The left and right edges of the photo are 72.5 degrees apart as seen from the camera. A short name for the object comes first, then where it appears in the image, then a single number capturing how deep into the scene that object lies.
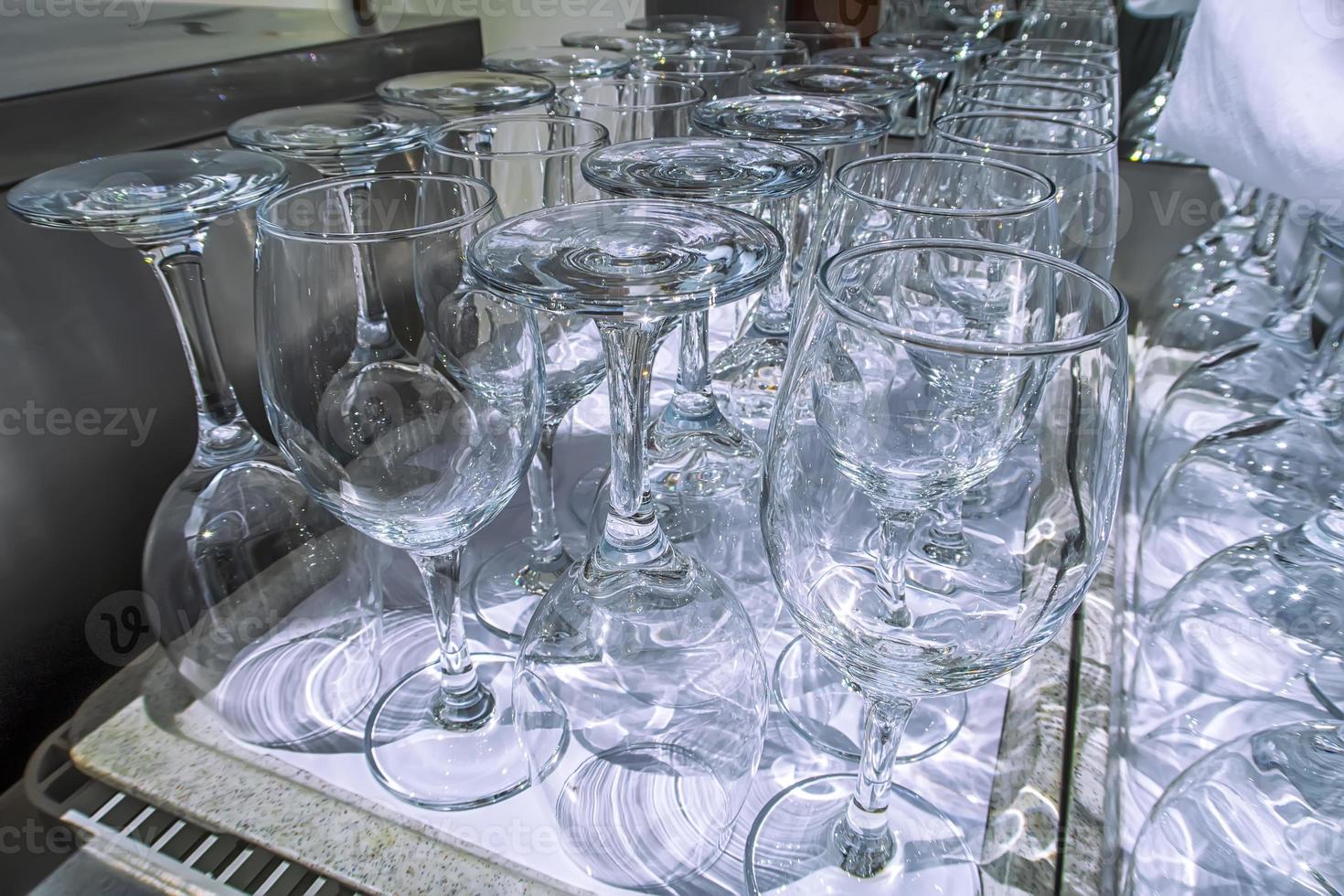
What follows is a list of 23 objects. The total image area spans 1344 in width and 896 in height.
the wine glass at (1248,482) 0.45
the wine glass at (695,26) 0.80
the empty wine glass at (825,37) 0.87
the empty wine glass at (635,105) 0.49
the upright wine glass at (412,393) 0.30
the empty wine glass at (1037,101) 0.49
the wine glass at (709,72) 0.59
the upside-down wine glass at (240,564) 0.37
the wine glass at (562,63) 0.62
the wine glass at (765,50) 0.71
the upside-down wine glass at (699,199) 0.35
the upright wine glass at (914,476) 0.25
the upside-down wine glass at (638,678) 0.30
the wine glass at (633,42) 0.73
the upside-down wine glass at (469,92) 0.52
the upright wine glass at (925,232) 0.33
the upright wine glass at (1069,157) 0.42
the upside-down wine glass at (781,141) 0.44
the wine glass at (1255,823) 0.28
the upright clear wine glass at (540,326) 0.38
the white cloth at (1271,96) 0.30
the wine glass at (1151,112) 0.78
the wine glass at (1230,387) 0.53
